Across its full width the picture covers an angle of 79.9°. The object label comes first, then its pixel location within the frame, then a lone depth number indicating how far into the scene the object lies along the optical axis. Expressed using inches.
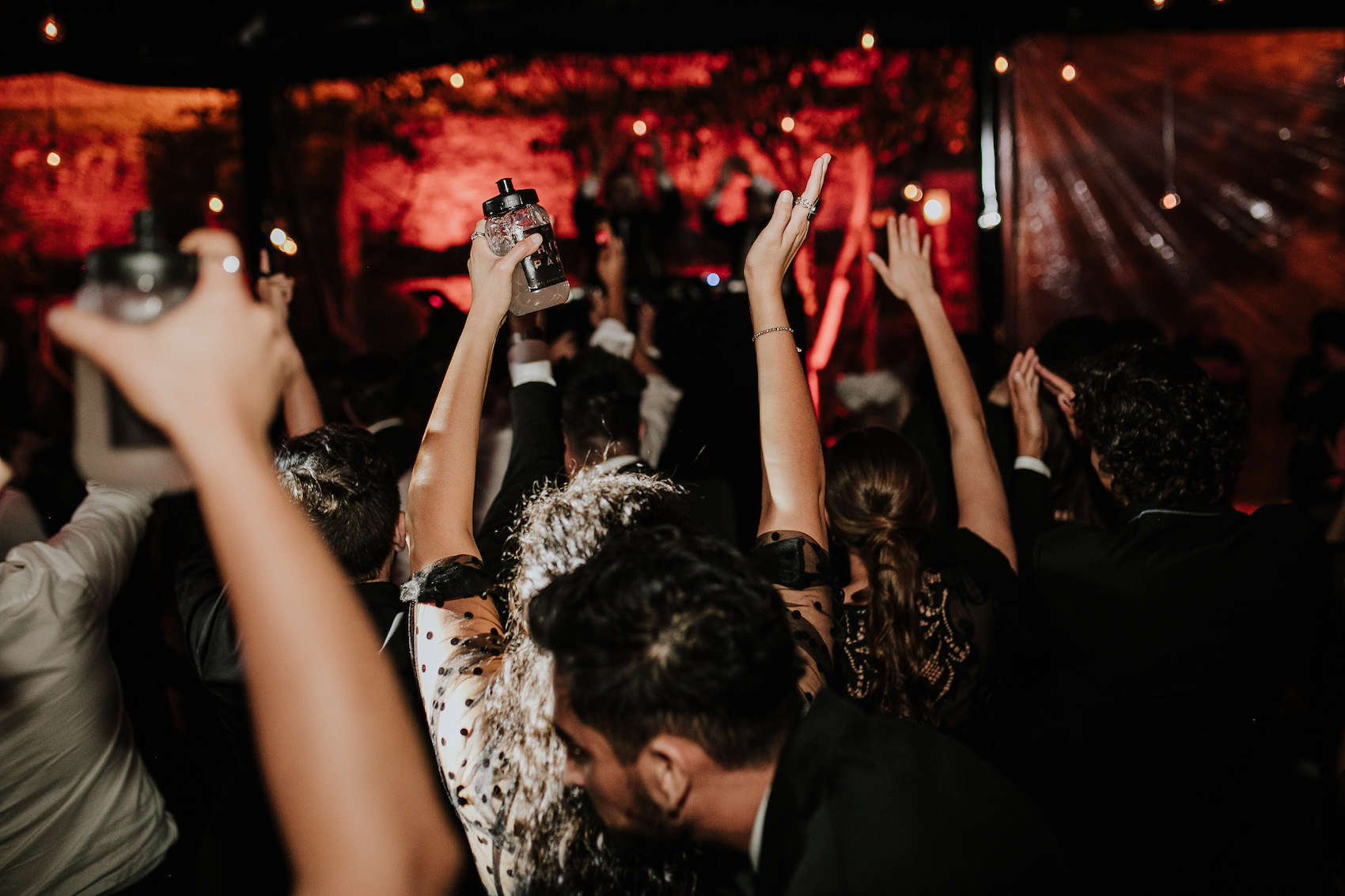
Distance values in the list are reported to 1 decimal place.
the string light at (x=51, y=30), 152.4
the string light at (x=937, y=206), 168.6
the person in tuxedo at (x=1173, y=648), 59.8
